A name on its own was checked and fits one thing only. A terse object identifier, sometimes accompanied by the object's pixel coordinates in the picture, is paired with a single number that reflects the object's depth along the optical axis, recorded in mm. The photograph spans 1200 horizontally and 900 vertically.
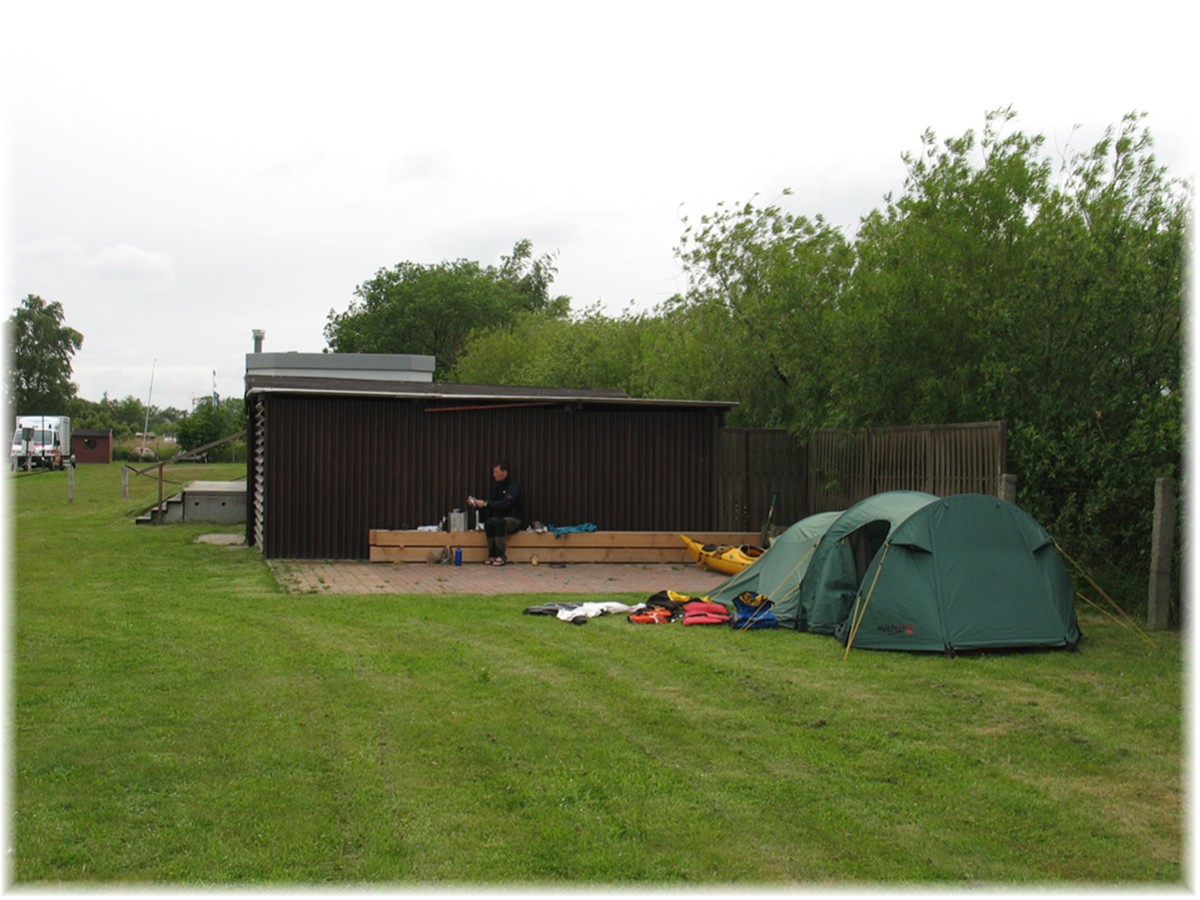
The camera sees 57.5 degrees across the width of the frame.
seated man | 14852
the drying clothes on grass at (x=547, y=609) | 10273
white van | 44188
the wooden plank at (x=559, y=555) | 14852
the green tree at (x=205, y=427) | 45156
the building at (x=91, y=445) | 50438
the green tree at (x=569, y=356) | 30531
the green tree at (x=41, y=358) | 64062
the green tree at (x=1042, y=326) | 10625
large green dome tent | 8531
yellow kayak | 13711
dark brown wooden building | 15250
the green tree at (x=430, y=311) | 56500
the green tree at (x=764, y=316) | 16312
